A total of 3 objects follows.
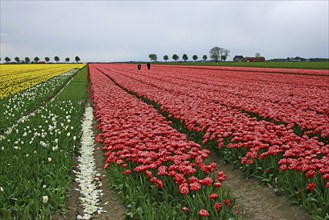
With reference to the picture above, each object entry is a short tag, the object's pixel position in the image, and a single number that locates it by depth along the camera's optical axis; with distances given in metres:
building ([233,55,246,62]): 173.56
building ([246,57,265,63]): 132.45
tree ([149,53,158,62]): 185.46
